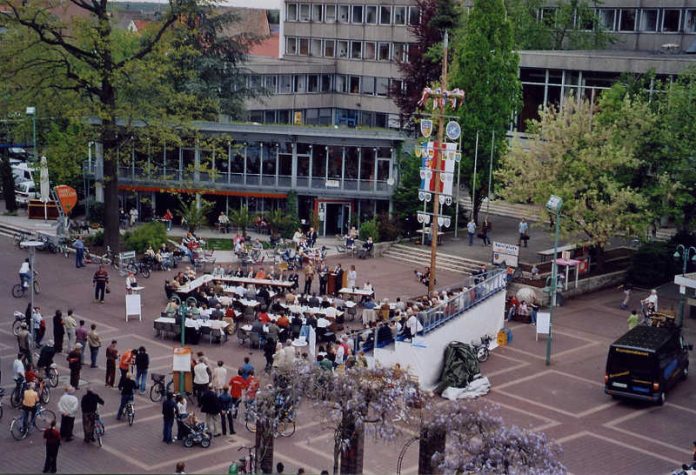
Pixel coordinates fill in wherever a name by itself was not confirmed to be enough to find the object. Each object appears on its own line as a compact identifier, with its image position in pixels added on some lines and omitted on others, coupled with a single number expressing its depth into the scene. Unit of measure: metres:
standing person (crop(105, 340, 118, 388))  29.58
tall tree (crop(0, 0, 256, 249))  45.19
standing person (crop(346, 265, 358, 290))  41.97
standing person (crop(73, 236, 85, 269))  45.12
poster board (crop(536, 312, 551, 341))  36.75
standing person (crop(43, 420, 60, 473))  23.39
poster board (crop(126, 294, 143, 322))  37.06
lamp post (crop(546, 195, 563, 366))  35.09
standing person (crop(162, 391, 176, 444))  25.67
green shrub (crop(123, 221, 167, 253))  48.03
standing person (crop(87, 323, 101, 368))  31.36
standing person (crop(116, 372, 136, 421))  27.02
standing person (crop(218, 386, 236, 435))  26.72
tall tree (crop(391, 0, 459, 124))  69.00
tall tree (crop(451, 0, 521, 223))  54.06
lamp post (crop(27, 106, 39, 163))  54.48
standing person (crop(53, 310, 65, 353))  32.44
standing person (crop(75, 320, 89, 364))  31.86
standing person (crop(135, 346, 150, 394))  29.22
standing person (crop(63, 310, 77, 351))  32.44
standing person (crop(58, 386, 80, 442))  25.41
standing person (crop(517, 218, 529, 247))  51.44
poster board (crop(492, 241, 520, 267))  46.34
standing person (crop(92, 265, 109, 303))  39.38
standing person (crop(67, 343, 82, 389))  28.97
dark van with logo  31.22
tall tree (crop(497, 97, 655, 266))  45.62
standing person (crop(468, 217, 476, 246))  51.94
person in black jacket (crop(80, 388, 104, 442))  25.45
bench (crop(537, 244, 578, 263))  46.86
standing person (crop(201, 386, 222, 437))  26.41
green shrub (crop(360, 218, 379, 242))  51.75
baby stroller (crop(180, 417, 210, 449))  26.08
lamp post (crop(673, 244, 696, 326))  37.77
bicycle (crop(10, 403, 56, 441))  25.84
